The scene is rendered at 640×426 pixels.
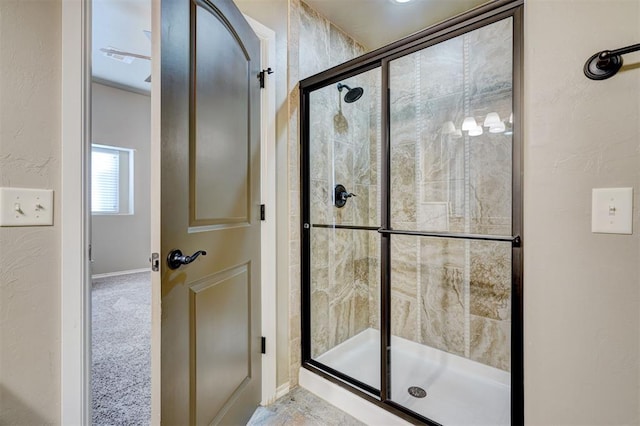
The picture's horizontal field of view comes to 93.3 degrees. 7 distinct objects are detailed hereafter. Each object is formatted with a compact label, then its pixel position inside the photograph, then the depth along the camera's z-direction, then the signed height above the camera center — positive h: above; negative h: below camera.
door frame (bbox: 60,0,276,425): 0.98 -0.02
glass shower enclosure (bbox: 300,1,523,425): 1.71 -0.10
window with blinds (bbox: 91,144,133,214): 4.47 +0.46
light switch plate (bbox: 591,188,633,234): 0.83 +0.00
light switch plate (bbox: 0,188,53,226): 0.89 +0.01
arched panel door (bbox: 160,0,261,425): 1.05 -0.01
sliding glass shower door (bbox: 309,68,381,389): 2.01 -0.10
